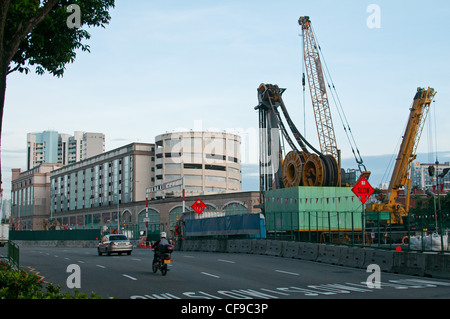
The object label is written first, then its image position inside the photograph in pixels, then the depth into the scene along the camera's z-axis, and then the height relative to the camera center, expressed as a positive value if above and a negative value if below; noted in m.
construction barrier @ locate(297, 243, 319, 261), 28.89 -2.15
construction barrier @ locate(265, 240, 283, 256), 33.28 -2.23
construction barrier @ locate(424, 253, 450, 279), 19.31 -1.93
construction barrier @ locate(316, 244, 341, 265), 26.52 -2.12
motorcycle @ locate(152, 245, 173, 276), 20.86 -1.79
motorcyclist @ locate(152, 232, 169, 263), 21.39 -1.25
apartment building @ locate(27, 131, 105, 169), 198.12 +22.90
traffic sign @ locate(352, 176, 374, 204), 24.83 +0.93
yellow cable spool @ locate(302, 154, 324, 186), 54.84 +3.89
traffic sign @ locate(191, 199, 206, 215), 47.97 +0.41
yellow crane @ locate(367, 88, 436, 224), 61.00 +5.99
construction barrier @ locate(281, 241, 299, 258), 31.19 -2.18
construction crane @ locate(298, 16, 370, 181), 79.31 +17.31
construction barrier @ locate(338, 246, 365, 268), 24.41 -2.07
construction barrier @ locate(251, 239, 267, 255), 35.53 -2.30
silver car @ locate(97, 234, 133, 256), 37.47 -2.26
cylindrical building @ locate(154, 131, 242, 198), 126.06 +11.62
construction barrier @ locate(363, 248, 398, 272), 22.36 -1.97
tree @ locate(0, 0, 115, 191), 18.31 +5.97
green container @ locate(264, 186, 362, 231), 48.09 +0.97
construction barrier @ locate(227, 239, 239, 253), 39.36 -2.48
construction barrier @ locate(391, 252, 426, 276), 20.53 -2.01
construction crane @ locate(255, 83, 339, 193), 59.43 +7.97
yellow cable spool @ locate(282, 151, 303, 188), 56.97 +4.24
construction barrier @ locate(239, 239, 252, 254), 37.53 -2.41
